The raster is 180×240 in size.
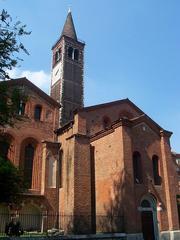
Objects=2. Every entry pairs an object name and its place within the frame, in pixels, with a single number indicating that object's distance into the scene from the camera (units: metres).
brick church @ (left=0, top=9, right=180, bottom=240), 15.50
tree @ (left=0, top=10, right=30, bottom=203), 10.41
